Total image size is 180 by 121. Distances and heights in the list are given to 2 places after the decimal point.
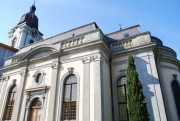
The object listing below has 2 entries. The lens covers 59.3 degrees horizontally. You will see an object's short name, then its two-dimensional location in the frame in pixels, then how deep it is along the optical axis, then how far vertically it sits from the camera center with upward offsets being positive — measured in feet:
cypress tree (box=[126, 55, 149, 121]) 30.83 +3.32
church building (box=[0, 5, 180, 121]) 36.47 +9.26
